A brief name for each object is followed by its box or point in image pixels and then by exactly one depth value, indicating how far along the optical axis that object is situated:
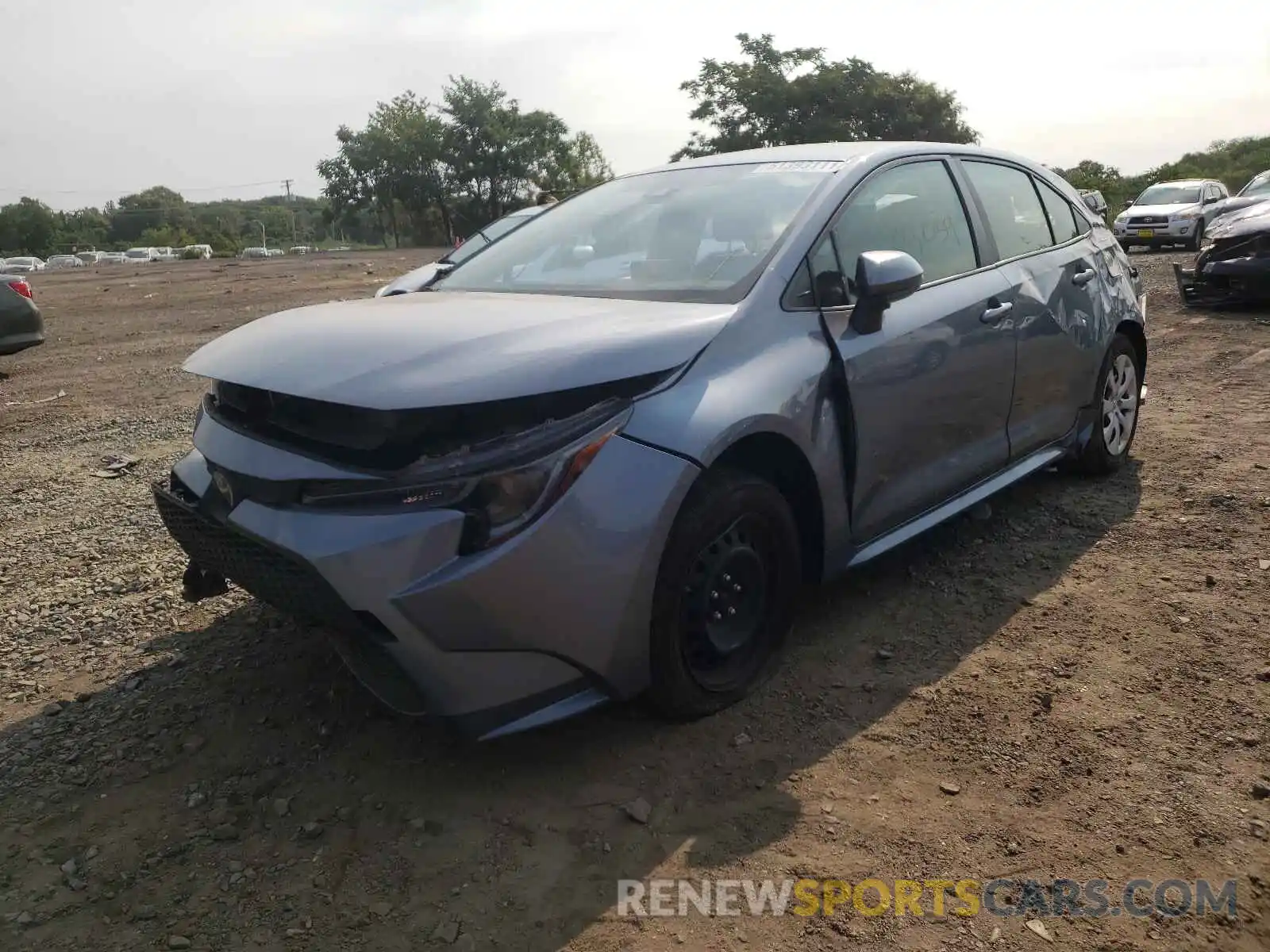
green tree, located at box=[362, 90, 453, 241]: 54.16
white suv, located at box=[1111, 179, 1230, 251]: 19.78
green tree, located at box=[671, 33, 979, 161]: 42.78
